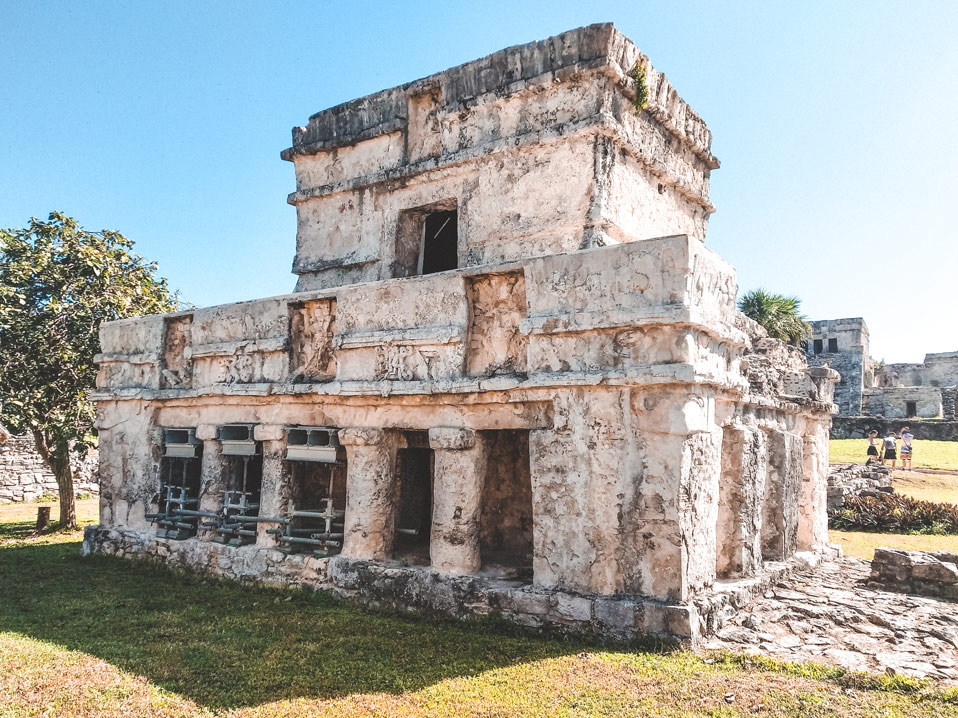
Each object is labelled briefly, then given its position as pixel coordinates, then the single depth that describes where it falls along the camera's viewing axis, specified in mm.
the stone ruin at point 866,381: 32969
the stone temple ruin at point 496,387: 5281
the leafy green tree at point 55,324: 10969
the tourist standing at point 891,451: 18750
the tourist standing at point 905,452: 18734
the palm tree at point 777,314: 24078
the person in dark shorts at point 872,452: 18766
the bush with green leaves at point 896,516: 12055
